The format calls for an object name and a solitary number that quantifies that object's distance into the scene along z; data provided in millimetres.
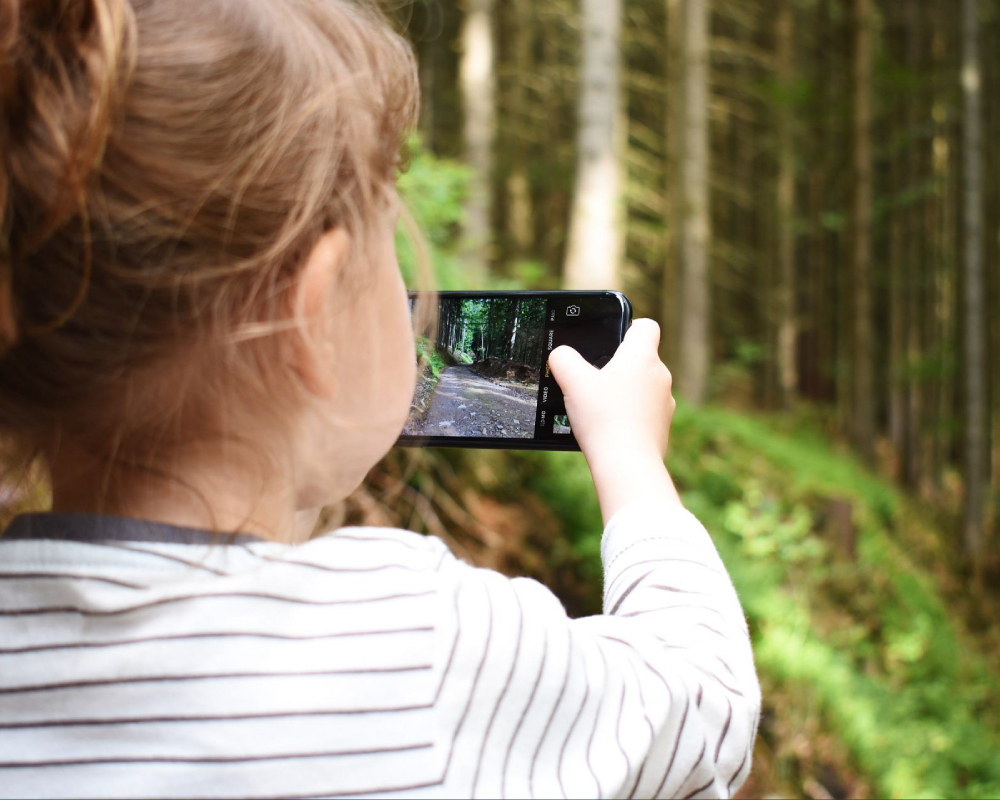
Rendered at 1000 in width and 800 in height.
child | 799
